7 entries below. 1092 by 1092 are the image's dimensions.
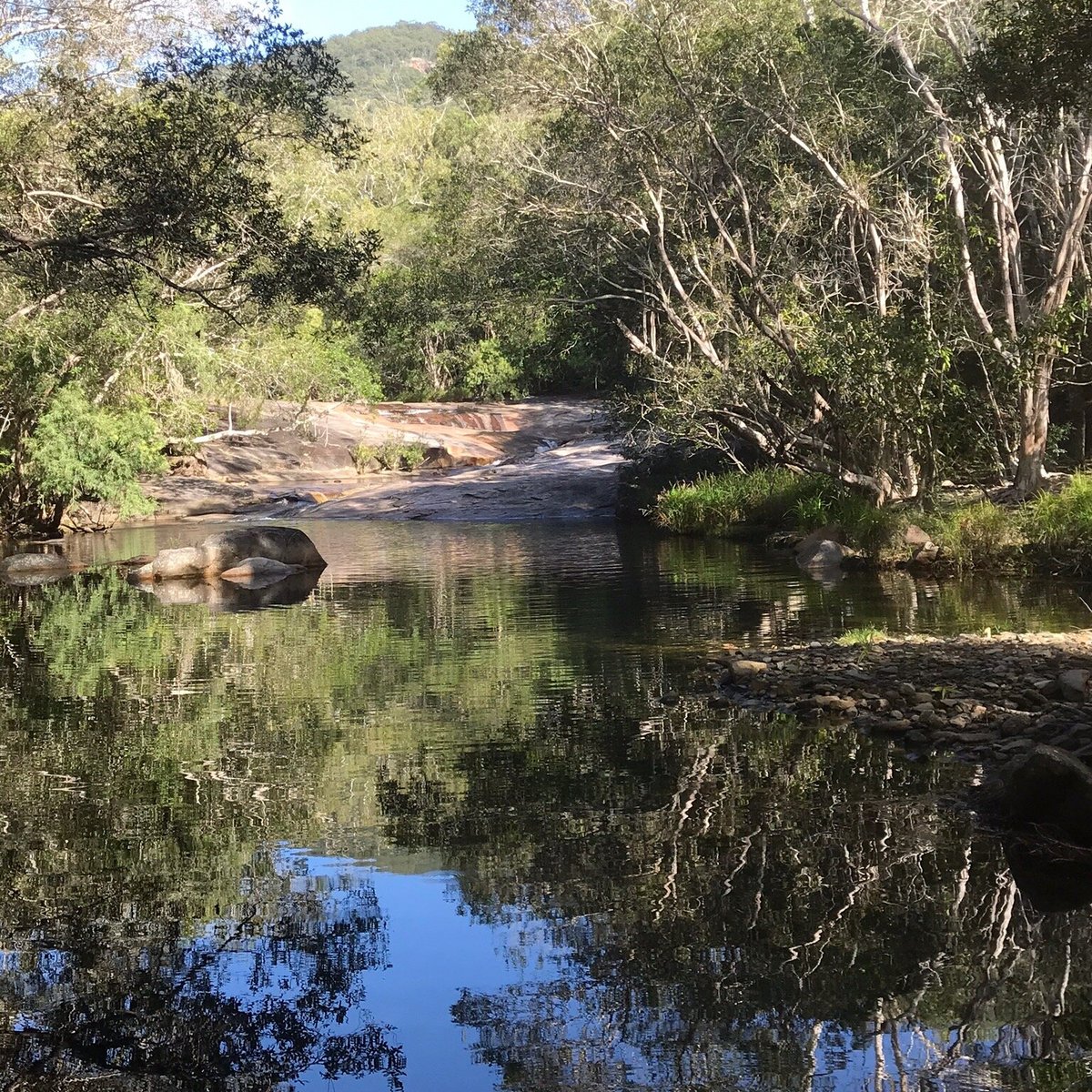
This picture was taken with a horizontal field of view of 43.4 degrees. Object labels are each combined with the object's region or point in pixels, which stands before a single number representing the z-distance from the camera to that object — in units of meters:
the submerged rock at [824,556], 21.64
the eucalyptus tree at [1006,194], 18.94
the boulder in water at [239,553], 23.53
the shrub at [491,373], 52.81
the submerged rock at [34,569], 23.59
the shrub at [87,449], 29.08
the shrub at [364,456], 42.03
